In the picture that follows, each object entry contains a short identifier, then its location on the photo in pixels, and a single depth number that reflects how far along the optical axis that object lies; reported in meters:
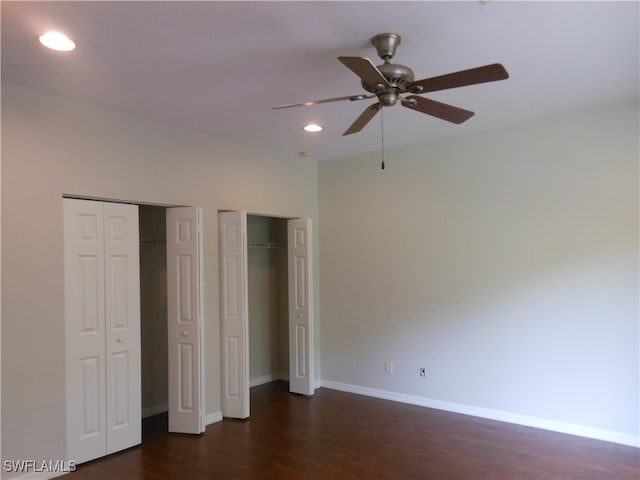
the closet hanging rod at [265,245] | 5.95
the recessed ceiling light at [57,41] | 2.57
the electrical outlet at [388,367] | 5.33
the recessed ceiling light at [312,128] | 4.36
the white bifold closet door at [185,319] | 4.31
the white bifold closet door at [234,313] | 4.70
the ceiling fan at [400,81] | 2.21
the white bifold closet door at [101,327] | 3.59
